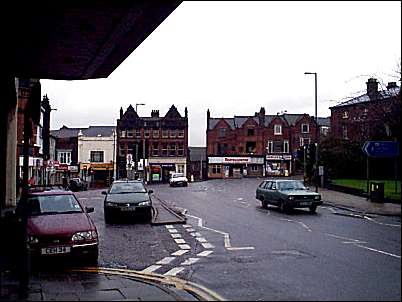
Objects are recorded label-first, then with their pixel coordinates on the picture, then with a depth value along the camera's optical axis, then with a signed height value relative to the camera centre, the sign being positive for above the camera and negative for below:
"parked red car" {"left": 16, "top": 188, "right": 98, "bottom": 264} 10.80 -1.39
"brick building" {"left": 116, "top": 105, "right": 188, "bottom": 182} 88.12 +3.54
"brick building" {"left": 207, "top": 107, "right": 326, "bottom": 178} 89.56 +2.69
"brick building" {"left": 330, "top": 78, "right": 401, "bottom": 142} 32.12 +3.49
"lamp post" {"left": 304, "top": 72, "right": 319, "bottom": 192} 40.45 +0.76
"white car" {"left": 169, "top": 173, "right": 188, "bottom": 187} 58.78 -2.18
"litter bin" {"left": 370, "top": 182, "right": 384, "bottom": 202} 21.85 -1.37
